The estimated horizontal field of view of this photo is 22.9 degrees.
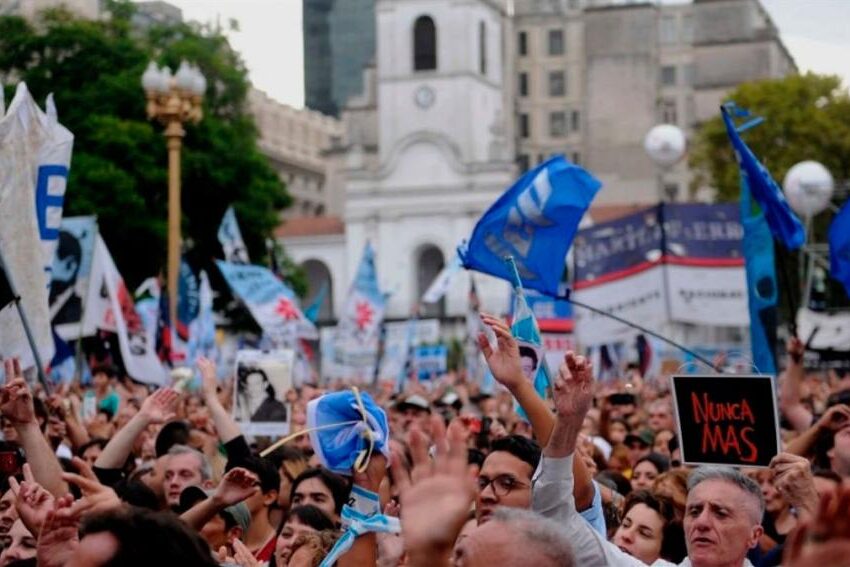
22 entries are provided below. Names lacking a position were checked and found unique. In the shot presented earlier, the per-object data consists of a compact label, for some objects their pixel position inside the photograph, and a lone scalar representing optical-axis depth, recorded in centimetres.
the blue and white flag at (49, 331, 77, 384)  1823
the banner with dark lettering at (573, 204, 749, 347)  1998
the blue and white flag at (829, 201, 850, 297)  1465
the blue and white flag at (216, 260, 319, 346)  2450
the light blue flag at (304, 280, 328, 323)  3458
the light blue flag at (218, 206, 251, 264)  2748
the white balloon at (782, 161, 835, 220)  3228
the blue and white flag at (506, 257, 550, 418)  853
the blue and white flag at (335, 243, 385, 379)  2862
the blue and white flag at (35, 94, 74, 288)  1189
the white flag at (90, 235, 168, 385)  1791
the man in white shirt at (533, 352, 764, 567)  563
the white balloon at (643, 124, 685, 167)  2803
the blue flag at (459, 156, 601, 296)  1234
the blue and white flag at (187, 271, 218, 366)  2537
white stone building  8512
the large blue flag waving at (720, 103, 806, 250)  1396
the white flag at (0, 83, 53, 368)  1115
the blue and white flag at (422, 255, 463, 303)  3353
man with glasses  649
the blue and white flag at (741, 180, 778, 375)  1309
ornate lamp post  2305
